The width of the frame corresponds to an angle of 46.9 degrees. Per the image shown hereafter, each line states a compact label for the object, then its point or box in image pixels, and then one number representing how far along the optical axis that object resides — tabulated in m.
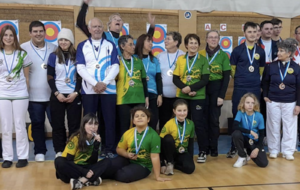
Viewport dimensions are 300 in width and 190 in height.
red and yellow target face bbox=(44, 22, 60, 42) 5.10
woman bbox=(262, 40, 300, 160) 3.93
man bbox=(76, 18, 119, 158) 3.68
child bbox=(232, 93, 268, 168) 3.65
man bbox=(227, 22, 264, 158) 3.98
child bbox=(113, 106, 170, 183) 3.12
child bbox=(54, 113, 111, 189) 2.96
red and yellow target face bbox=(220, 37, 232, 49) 5.64
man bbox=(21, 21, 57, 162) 3.81
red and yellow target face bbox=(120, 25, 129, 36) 5.31
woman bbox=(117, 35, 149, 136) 3.74
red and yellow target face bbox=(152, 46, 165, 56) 5.46
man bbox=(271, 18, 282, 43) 4.54
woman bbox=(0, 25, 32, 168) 3.56
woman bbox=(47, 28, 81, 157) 3.75
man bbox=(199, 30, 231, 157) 3.94
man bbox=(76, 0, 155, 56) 3.85
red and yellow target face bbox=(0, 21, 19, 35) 4.97
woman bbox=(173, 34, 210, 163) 3.77
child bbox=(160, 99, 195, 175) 3.36
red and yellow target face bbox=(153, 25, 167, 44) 5.43
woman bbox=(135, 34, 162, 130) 3.90
